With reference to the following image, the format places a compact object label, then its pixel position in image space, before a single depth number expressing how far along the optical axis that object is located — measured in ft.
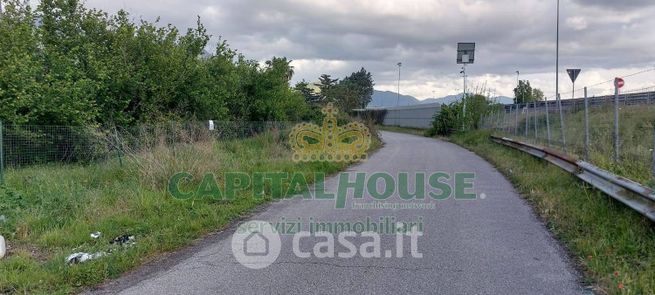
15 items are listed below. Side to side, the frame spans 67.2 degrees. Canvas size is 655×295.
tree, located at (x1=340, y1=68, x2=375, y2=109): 387.34
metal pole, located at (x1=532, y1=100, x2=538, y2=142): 54.60
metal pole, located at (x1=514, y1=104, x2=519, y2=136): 68.11
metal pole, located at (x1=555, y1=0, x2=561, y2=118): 118.96
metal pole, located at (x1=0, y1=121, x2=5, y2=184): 31.88
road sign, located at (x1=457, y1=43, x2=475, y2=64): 129.80
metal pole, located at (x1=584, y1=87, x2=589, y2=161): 32.35
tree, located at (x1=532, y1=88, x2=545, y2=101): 223.10
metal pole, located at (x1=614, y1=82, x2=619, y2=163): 26.72
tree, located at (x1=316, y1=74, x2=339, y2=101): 229.74
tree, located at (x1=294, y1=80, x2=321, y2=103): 109.81
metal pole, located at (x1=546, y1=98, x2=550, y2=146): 45.94
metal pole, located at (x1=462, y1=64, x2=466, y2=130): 116.41
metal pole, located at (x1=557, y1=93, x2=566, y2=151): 39.69
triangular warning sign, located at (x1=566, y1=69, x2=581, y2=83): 50.39
